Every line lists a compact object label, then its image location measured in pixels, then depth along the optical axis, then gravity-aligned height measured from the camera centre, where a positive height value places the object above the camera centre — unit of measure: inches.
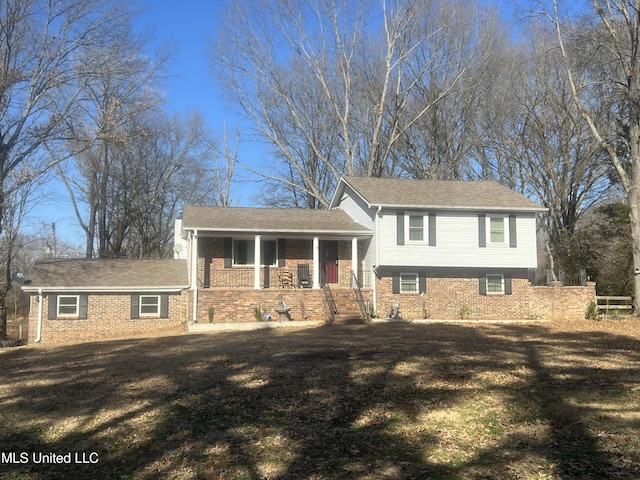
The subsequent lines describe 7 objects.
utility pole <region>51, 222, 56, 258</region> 1611.8 +137.9
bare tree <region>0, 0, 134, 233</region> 819.4 +269.8
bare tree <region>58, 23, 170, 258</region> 935.0 +252.8
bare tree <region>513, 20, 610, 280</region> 1164.5 +269.9
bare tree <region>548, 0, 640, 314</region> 802.8 +327.3
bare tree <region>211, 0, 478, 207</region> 1254.3 +390.1
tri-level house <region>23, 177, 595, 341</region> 860.0 +17.8
